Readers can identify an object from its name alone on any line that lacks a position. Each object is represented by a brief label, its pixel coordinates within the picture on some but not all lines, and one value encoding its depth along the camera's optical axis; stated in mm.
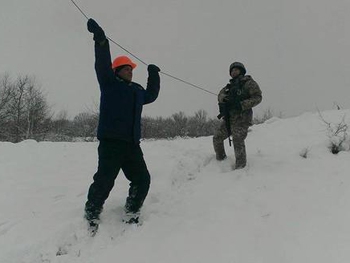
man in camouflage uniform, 6645
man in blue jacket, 4438
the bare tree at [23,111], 46438
